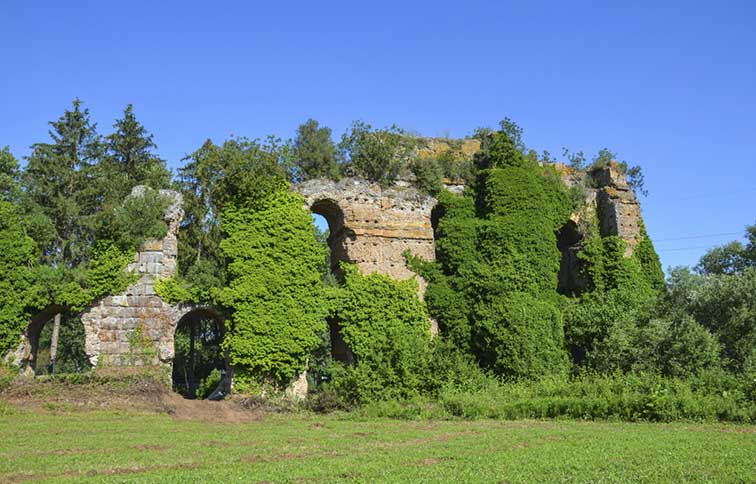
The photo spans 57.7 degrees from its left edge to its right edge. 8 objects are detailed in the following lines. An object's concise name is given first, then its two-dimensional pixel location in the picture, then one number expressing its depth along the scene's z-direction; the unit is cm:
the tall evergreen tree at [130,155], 3250
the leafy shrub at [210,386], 2295
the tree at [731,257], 3258
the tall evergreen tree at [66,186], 3027
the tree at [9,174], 2433
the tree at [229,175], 1980
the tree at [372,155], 2223
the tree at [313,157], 2164
